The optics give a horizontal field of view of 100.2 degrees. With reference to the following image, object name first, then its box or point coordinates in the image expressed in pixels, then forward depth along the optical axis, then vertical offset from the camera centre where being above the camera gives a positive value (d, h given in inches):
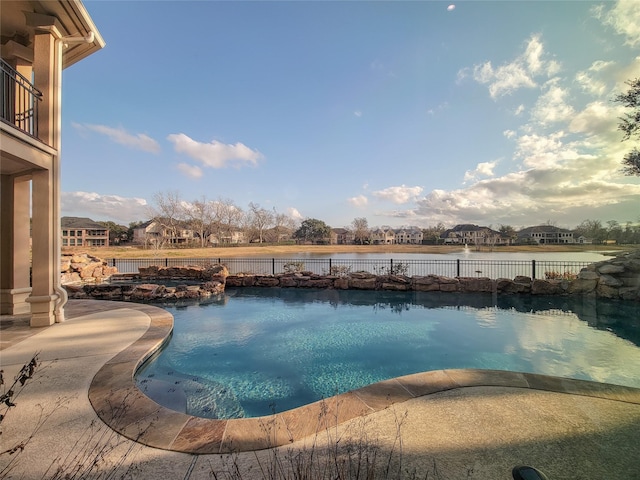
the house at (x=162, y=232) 1838.1 +85.7
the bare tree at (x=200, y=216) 1861.2 +195.1
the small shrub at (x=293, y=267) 587.5 -55.1
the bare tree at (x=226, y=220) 1988.2 +176.9
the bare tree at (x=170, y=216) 1728.6 +178.1
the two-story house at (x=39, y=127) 201.2 +94.2
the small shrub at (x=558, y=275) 476.7 -64.2
